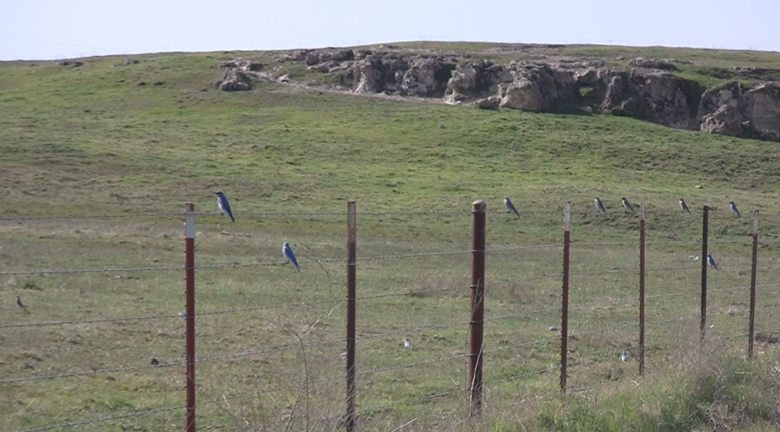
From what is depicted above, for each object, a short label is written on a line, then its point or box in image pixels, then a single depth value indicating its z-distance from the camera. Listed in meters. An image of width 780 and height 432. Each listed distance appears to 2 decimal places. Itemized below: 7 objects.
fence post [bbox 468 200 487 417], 15.20
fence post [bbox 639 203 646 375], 19.27
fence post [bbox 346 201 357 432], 13.37
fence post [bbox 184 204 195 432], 11.72
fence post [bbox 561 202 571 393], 17.25
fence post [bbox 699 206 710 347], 20.89
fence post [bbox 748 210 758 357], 22.19
